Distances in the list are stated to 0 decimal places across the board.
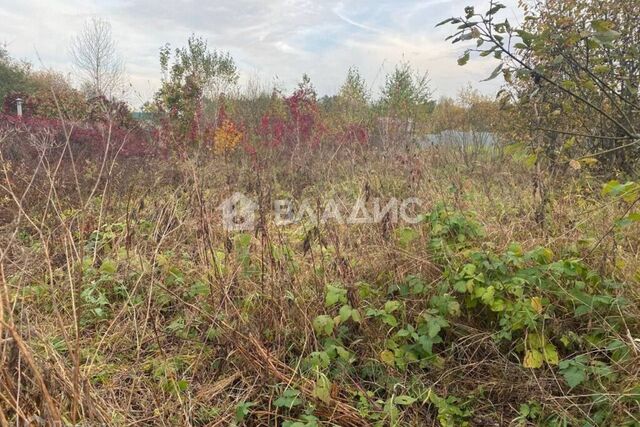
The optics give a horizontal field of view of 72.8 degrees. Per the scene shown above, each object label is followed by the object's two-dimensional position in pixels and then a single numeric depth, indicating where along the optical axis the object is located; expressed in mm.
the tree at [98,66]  11923
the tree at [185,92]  8133
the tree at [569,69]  1743
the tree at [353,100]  9117
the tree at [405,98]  8086
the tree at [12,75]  18625
